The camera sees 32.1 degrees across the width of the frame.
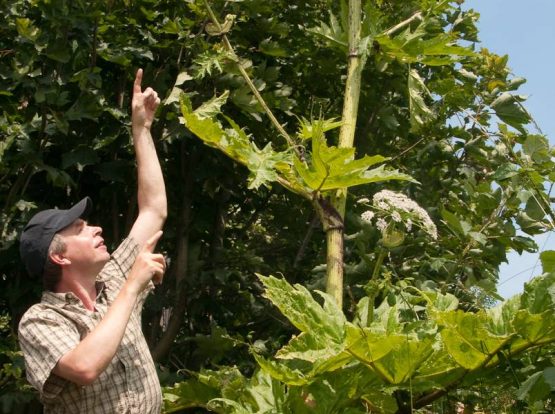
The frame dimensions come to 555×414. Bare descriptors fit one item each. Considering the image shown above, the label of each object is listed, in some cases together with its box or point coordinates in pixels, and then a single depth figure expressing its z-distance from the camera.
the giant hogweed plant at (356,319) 2.61
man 2.50
